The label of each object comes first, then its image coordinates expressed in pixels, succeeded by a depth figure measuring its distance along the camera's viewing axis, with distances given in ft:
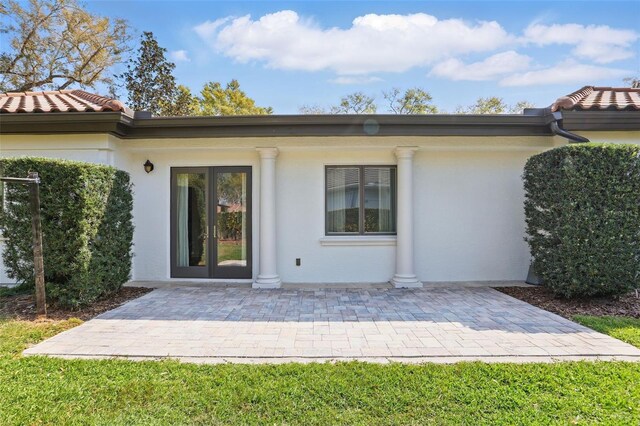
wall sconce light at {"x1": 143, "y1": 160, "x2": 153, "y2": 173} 25.59
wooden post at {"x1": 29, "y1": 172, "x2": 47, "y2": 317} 17.43
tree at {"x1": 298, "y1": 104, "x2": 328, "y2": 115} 84.16
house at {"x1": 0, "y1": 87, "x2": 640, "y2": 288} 25.73
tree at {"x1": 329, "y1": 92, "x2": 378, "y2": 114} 91.30
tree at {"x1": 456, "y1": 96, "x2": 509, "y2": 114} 83.35
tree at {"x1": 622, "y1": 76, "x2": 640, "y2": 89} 58.07
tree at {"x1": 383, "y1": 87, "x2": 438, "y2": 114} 87.81
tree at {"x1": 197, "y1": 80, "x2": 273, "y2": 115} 80.89
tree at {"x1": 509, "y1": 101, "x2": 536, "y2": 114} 82.71
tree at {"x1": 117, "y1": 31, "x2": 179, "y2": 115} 62.95
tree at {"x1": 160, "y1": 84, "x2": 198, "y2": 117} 65.21
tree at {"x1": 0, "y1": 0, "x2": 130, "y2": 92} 54.19
